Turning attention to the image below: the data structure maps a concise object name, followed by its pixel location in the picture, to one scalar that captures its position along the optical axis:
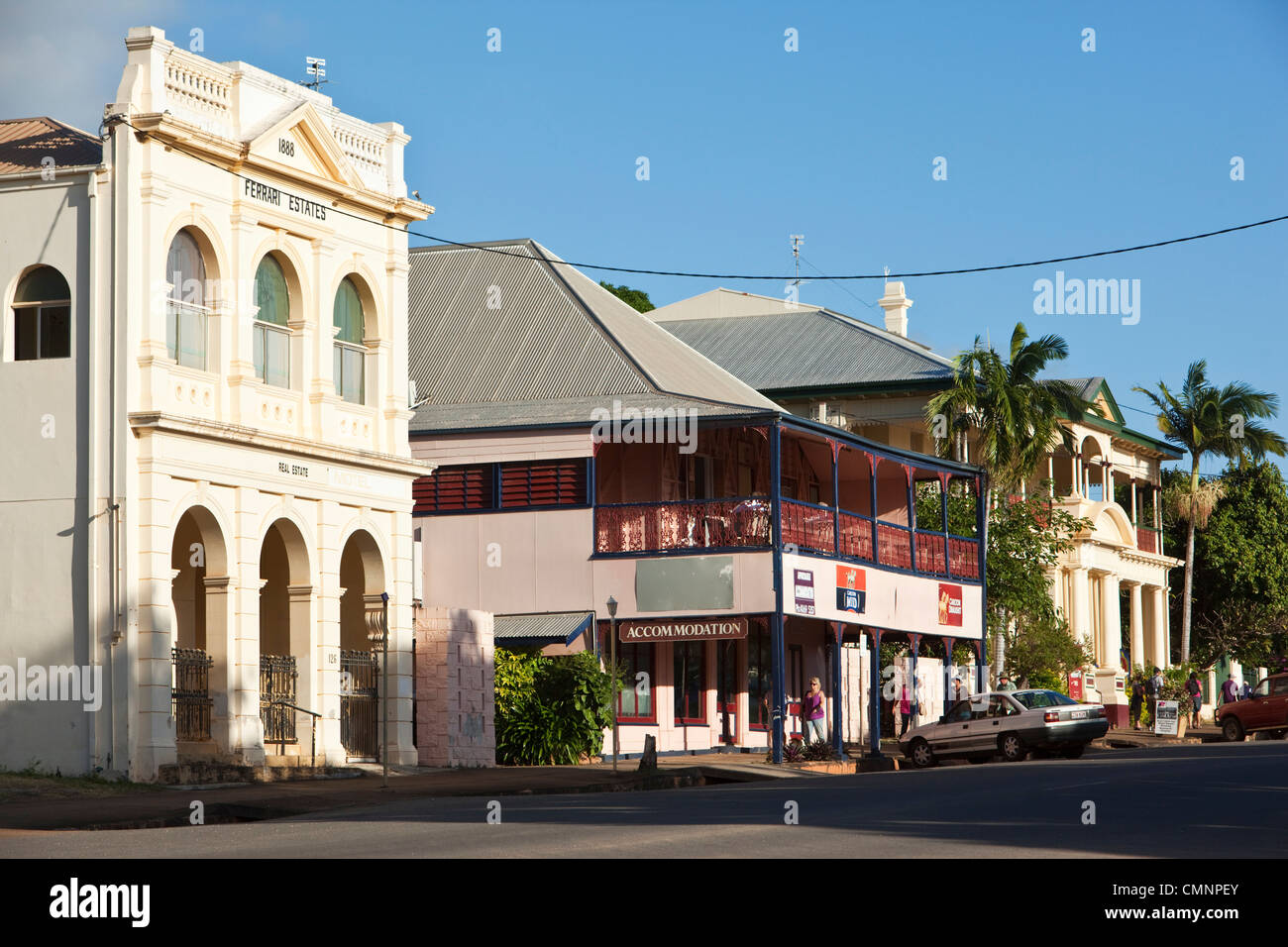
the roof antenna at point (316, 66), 31.21
